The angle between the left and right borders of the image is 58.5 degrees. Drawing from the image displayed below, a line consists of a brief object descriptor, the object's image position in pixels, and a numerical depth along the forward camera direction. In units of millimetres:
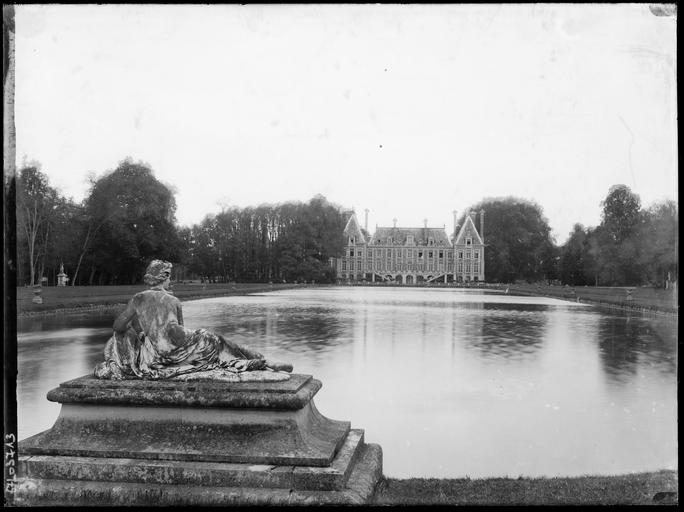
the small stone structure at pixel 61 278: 31438
